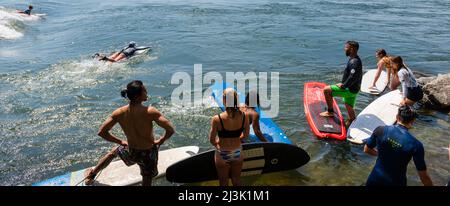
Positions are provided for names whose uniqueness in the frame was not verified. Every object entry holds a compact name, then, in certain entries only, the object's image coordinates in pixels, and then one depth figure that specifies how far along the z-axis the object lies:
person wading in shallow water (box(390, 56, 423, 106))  9.17
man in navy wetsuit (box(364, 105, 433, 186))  4.63
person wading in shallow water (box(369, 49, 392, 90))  11.56
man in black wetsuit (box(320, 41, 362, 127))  8.61
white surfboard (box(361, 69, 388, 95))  12.50
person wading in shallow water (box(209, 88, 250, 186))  5.34
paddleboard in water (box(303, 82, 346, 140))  8.89
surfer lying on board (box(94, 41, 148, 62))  16.19
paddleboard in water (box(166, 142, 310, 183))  6.89
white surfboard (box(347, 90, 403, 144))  8.85
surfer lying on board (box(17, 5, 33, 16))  30.82
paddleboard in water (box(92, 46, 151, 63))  16.96
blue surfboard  8.41
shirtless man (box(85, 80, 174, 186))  5.45
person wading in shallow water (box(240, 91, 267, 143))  6.70
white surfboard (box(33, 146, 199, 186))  6.93
